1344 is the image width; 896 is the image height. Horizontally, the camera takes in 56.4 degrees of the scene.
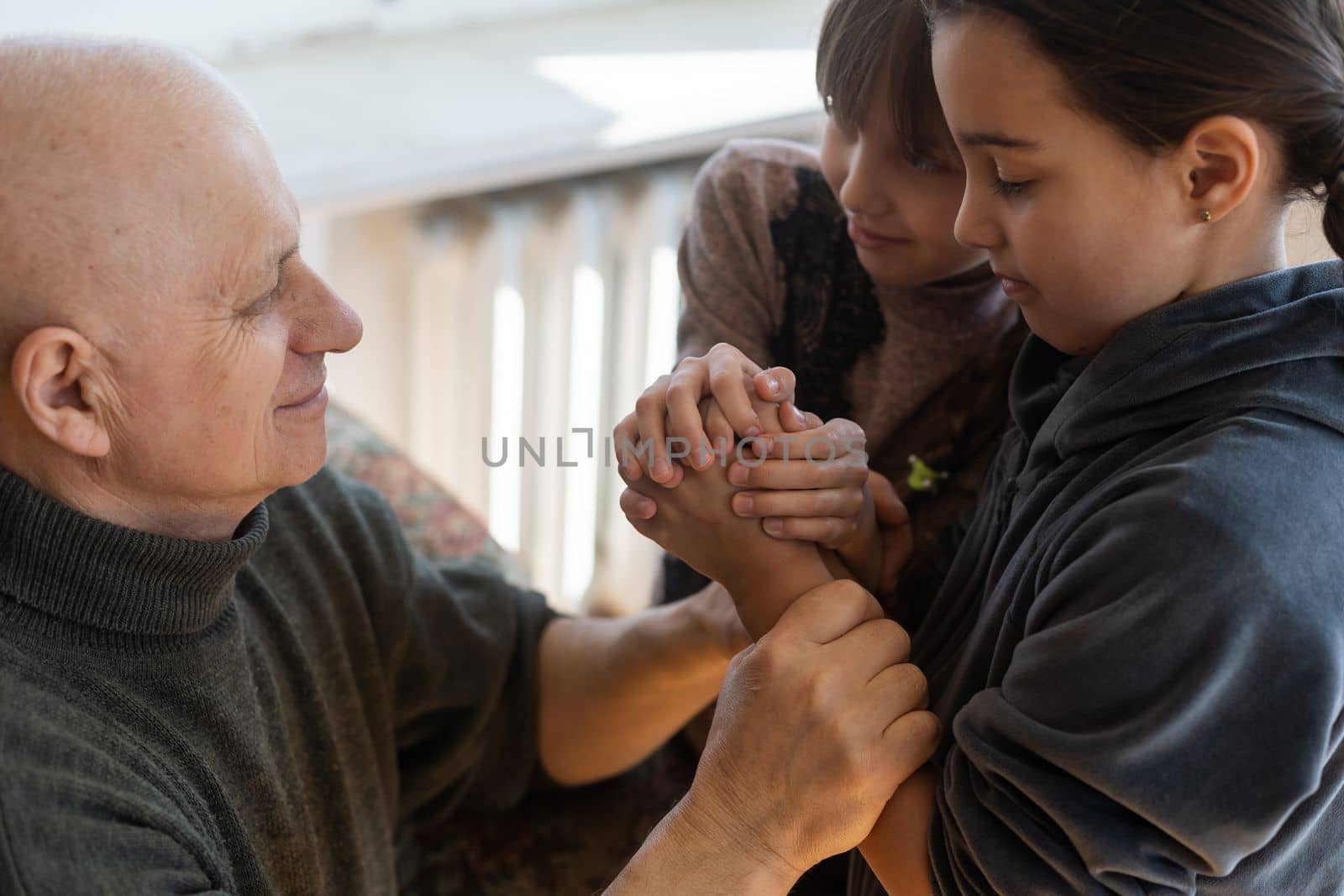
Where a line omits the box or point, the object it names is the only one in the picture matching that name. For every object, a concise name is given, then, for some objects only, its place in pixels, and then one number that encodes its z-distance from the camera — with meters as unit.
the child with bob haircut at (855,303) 0.99
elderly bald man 0.85
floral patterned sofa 1.34
